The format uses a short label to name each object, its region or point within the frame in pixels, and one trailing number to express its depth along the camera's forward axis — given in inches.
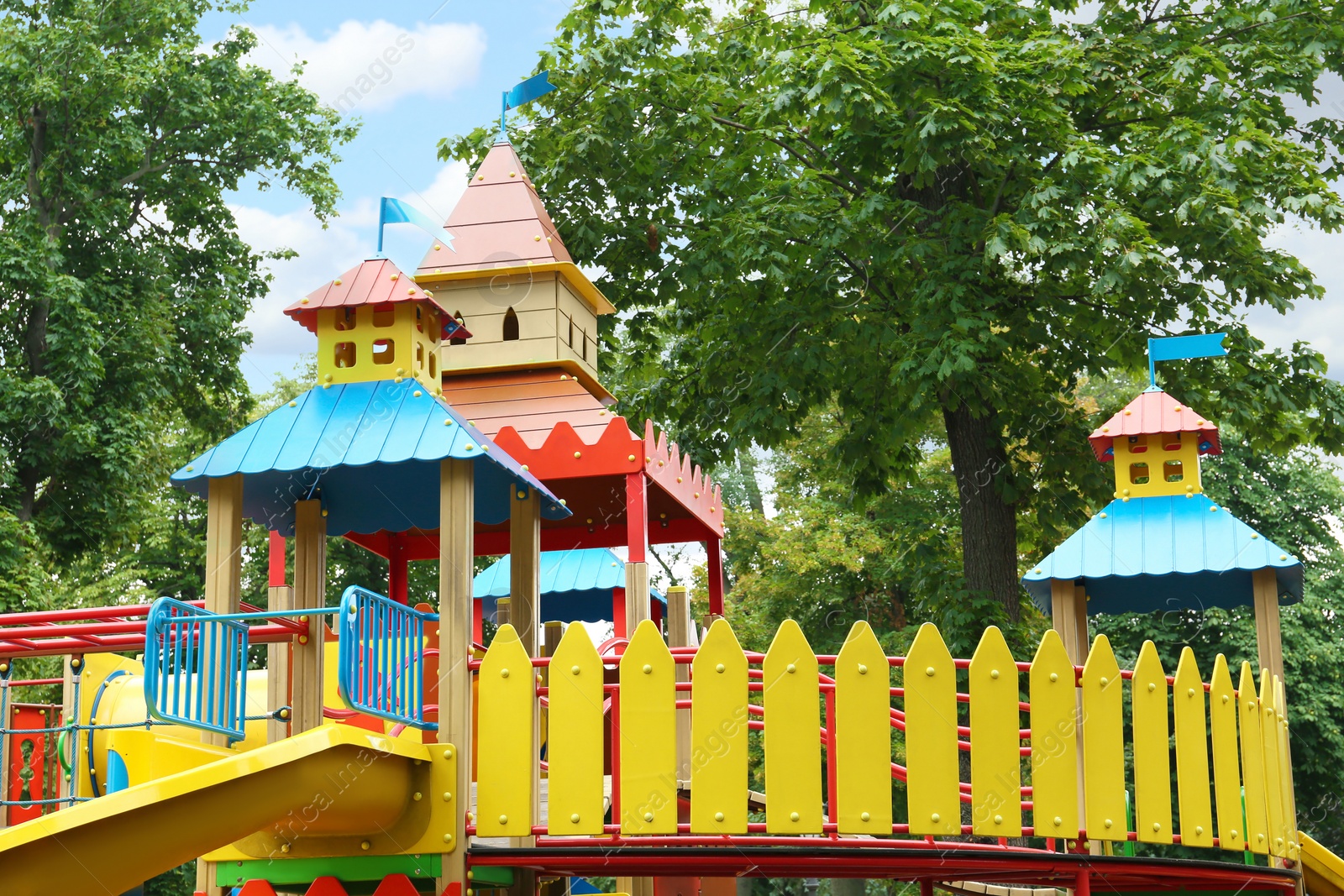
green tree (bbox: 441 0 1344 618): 552.1
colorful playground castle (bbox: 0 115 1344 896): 260.7
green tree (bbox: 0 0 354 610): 836.6
